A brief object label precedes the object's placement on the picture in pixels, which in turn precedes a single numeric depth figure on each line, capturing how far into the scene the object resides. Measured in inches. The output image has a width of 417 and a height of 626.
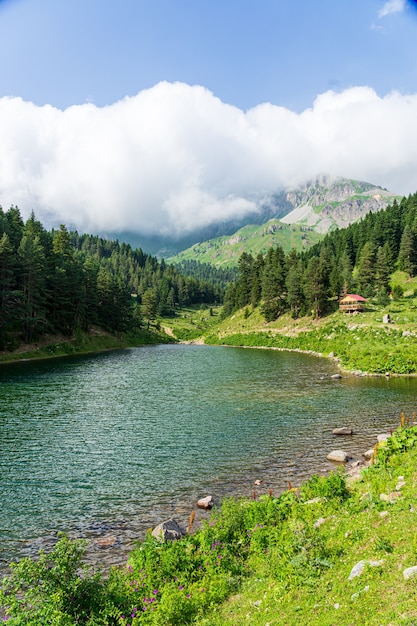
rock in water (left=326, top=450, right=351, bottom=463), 937.5
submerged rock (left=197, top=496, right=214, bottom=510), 718.5
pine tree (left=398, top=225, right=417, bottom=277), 5029.5
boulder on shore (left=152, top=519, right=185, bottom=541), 580.9
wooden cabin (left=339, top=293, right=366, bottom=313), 4015.8
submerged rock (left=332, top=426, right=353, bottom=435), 1150.3
